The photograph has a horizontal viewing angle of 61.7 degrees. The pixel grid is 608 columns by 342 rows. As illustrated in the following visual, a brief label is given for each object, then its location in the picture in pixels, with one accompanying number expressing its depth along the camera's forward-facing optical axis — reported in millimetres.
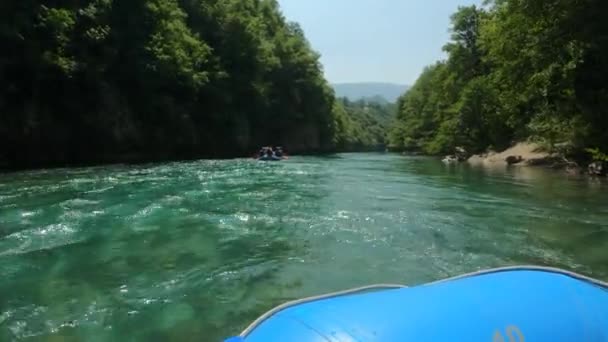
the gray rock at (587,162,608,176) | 18141
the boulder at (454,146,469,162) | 35731
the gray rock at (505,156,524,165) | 27369
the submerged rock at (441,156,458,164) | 34844
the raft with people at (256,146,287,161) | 28891
